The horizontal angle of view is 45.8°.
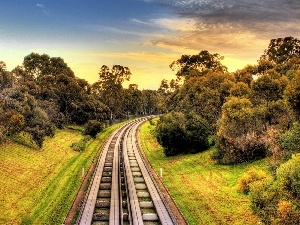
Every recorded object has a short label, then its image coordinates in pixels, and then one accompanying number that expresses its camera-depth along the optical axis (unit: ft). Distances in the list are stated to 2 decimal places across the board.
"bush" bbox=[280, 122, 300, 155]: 76.48
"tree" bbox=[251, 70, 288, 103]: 111.04
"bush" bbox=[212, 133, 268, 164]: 106.01
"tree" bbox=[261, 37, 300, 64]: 199.41
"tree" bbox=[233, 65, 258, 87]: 148.73
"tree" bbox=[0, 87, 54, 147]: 125.80
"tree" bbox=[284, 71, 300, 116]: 79.05
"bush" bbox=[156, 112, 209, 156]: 133.49
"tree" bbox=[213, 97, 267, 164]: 106.52
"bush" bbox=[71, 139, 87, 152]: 151.53
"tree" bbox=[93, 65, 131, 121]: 308.60
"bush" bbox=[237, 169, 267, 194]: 80.89
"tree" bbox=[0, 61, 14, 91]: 154.43
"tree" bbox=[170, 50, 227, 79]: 228.43
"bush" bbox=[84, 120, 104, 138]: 193.36
